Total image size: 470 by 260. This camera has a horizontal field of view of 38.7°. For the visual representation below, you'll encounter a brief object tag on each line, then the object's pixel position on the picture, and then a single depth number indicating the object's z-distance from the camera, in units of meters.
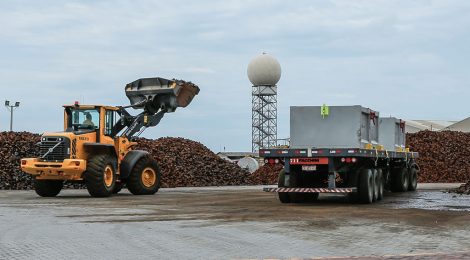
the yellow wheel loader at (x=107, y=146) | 21.30
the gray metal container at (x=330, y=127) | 19.42
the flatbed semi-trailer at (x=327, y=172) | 18.55
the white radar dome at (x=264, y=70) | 74.00
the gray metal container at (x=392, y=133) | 22.90
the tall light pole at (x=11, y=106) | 55.66
